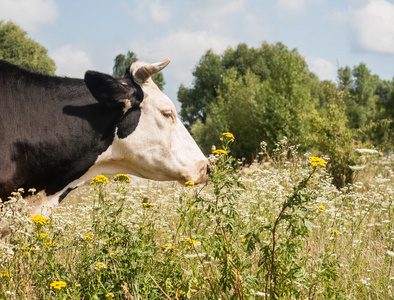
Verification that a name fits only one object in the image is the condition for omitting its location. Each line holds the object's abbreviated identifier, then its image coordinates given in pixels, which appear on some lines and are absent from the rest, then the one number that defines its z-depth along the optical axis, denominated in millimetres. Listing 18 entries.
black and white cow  4004
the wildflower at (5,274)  3127
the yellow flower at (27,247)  3030
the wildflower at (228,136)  3088
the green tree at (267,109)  24281
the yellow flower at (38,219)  2969
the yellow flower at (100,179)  3338
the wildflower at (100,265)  2868
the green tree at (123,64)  64375
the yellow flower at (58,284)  2479
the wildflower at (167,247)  3062
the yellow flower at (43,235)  3184
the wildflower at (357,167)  5275
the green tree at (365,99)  40594
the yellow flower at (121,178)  3500
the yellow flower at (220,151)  2963
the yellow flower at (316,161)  2391
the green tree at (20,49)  49562
